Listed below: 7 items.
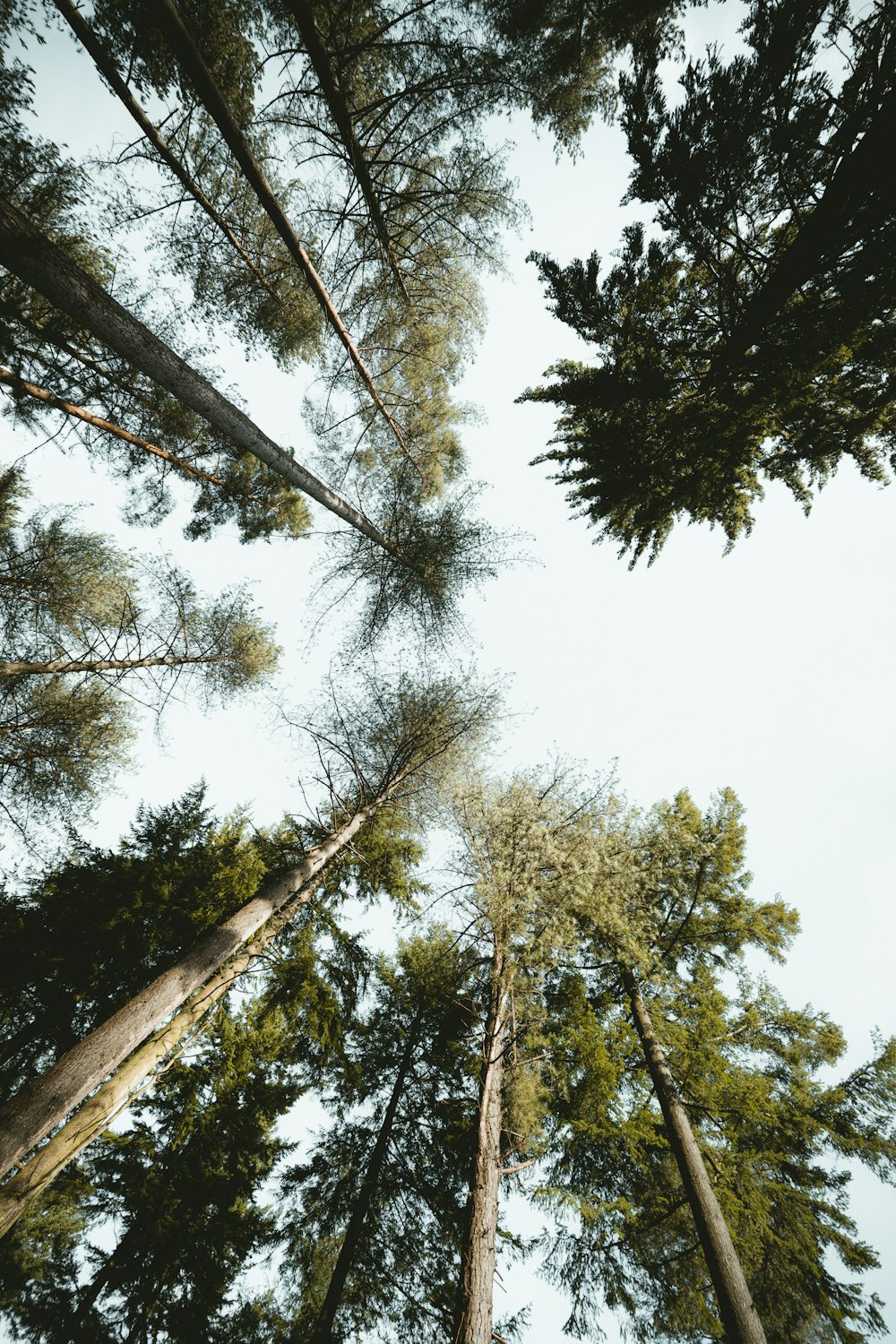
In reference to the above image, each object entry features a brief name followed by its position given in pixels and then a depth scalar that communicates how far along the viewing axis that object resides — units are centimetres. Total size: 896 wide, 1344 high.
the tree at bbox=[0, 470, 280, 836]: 770
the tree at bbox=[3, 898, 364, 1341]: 470
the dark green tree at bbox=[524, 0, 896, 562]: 268
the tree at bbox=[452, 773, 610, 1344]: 400
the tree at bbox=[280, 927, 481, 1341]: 516
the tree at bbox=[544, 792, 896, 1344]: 533
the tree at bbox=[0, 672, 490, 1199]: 284
